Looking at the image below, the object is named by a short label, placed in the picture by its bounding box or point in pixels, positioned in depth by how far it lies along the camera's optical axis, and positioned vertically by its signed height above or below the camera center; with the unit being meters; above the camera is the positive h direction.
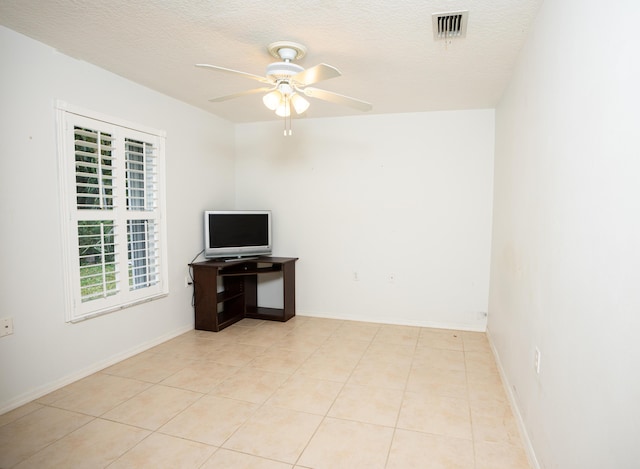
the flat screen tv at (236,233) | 4.22 -0.24
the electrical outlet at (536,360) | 1.96 -0.79
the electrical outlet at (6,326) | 2.40 -0.75
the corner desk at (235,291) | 4.07 -0.95
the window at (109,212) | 2.80 +0.00
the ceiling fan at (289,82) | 2.29 +0.84
